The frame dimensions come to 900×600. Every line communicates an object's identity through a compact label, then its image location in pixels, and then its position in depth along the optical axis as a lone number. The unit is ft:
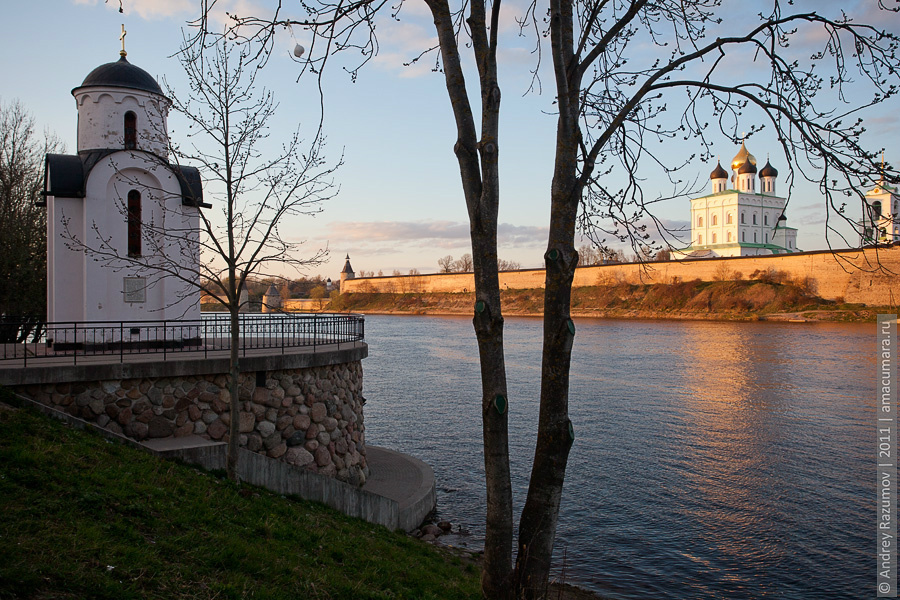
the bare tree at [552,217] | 15.52
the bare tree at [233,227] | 26.30
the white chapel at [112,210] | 41.34
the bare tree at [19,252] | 60.70
